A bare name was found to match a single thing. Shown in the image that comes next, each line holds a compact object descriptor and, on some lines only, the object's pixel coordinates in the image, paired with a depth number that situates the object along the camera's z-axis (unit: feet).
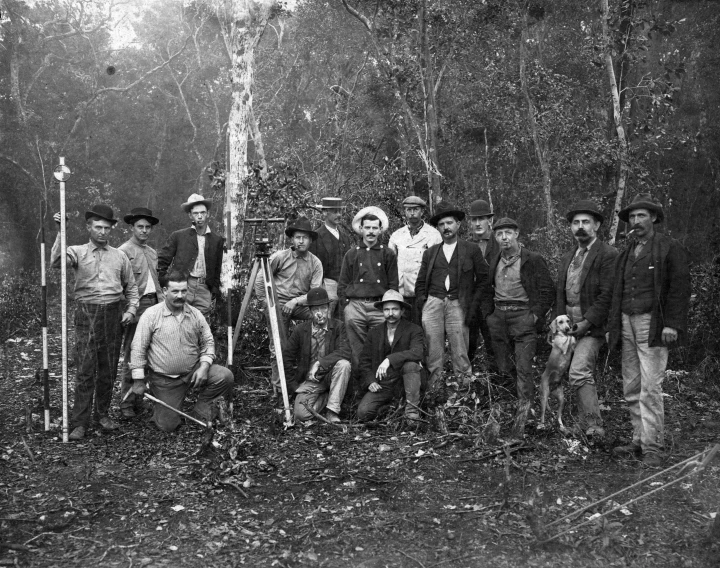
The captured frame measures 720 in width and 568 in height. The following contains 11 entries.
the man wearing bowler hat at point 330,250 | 26.50
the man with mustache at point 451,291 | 23.00
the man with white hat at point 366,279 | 23.91
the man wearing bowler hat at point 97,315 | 21.27
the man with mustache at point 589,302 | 19.47
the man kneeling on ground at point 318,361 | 22.31
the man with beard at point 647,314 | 17.81
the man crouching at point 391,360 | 21.89
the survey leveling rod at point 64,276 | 19.70
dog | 19.92
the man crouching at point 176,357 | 21.16
